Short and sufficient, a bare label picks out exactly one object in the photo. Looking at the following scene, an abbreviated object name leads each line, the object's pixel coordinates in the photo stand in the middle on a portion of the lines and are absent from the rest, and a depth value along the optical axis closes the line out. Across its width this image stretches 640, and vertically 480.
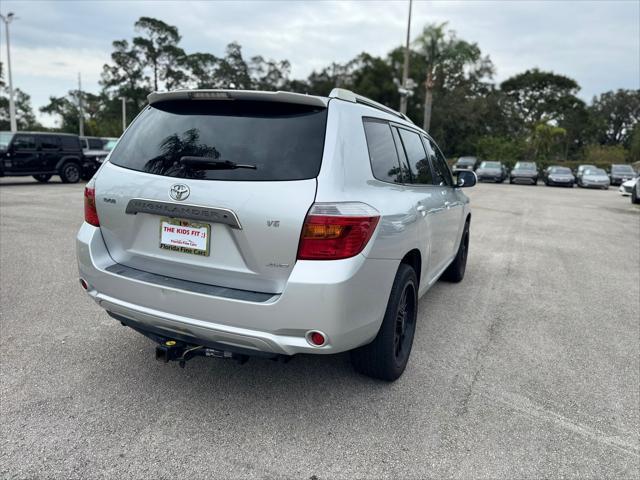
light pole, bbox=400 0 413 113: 29.66
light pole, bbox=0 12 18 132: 29.06
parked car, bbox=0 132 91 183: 15.85
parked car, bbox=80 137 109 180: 18.56
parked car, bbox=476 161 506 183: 30.17
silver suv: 2.42
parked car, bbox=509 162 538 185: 29.52
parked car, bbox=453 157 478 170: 33.97
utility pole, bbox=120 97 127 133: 55.74
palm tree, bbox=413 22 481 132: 34.69
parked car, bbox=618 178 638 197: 19.19
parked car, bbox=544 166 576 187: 28.91
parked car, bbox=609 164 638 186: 31.07
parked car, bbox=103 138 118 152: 22.32
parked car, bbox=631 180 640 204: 18.11
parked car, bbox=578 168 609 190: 28.48
